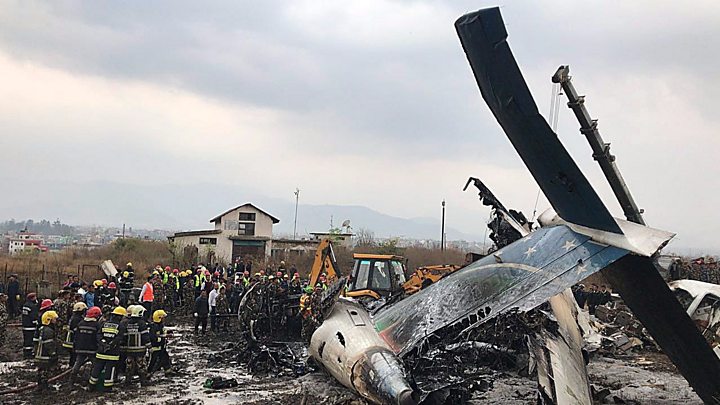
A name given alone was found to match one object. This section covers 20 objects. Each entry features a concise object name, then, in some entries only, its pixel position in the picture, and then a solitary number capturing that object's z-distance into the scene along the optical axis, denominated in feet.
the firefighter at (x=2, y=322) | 43.21
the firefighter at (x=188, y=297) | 69.87
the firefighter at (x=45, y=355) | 34.88
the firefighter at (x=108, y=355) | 34.71
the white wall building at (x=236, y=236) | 141.63
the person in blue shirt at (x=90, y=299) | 50.11
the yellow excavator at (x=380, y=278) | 47.65
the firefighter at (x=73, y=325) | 38.06
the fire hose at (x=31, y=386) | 33.35
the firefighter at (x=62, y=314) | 41.29
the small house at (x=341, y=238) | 159.02
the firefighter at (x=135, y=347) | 36.73
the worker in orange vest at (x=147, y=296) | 54.24
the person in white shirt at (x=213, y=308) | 57.47
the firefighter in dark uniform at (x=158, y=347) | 39.27
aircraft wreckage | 20.29
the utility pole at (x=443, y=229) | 168.40
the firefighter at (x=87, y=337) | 35.24
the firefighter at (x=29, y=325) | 43.39
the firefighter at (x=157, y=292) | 61.57
